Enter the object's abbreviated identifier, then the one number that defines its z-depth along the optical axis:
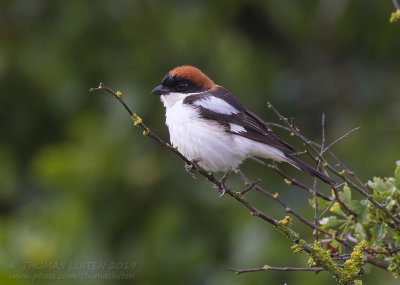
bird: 7.06
